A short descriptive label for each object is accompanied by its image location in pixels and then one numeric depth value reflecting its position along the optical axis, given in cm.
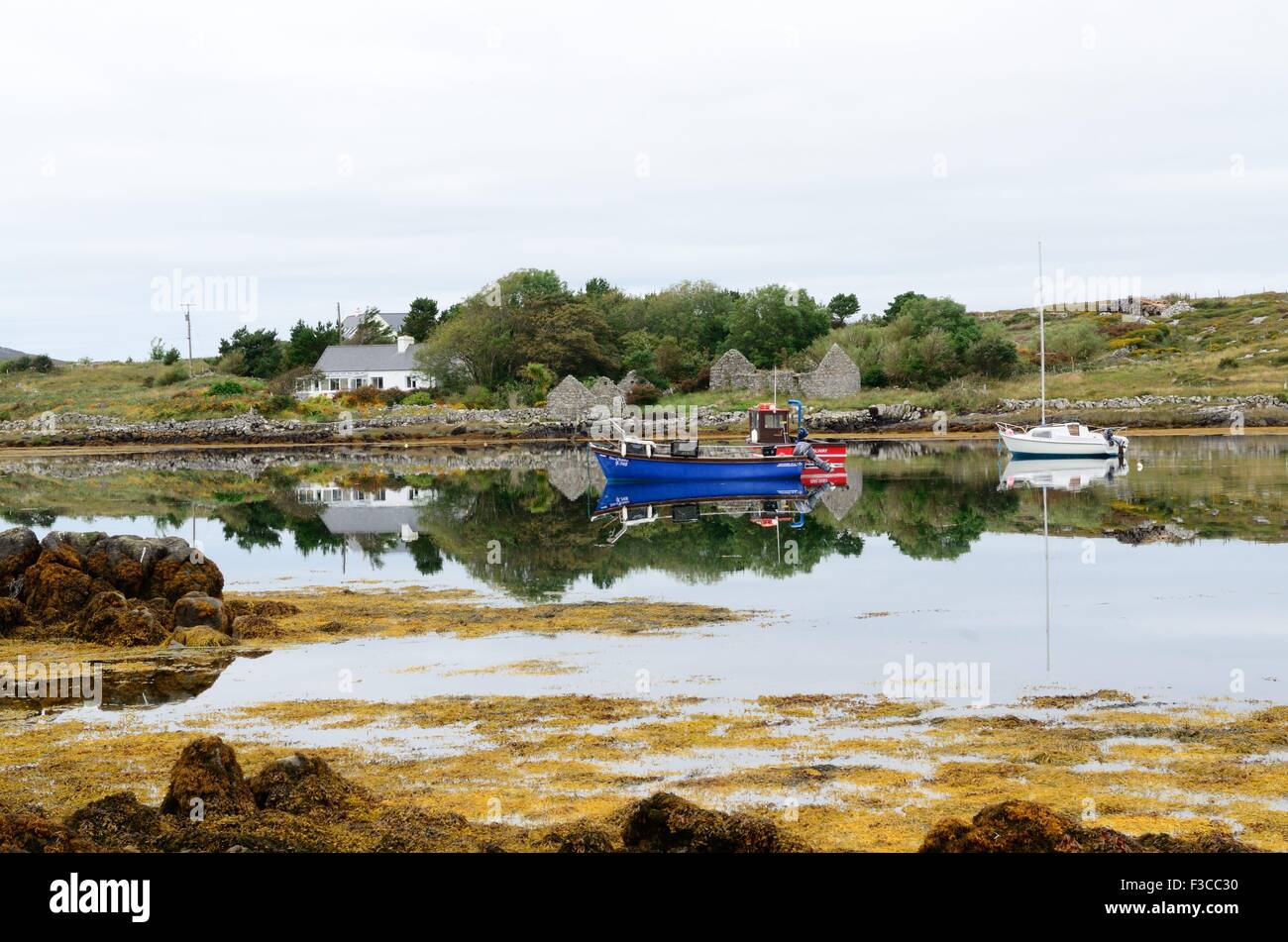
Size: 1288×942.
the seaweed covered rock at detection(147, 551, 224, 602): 1920
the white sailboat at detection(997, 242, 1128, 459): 5312
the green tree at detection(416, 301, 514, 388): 9456
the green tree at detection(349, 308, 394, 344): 11935
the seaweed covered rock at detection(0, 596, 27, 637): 1827
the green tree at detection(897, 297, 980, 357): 8762
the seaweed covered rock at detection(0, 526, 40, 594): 1986
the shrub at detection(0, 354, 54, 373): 11731
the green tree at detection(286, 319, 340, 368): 10844
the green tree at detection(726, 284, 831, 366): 9281
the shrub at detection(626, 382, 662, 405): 8889
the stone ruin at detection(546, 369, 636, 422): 8712
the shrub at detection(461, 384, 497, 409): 9084
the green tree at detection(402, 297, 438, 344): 11444
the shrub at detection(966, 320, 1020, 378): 8369
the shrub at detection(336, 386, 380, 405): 9319
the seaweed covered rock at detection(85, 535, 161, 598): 1972
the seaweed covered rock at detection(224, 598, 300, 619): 1933
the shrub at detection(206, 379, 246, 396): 9619
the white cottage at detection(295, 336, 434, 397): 10062
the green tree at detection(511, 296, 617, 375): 9169
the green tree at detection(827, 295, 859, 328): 11639
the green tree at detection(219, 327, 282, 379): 10806
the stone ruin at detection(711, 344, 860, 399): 8500
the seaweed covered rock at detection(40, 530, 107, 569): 2014
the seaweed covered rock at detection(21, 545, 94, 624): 1875
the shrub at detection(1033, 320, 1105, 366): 9156
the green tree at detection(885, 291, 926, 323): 10444
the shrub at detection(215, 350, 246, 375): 10850
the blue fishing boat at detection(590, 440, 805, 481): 4547
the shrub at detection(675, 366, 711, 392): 9044
